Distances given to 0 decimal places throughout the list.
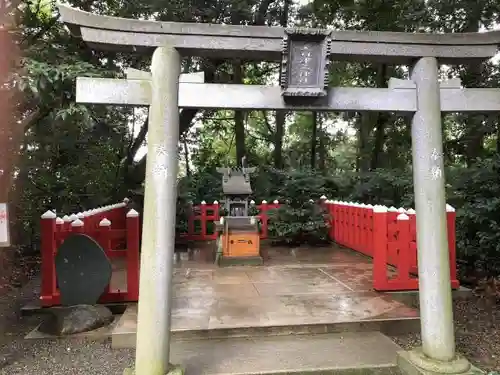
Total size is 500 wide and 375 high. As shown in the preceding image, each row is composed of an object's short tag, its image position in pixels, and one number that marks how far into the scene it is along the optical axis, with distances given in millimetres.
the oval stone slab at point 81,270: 5383
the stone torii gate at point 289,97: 3582
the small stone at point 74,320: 5035
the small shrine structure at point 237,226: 8742
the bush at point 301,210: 10445
